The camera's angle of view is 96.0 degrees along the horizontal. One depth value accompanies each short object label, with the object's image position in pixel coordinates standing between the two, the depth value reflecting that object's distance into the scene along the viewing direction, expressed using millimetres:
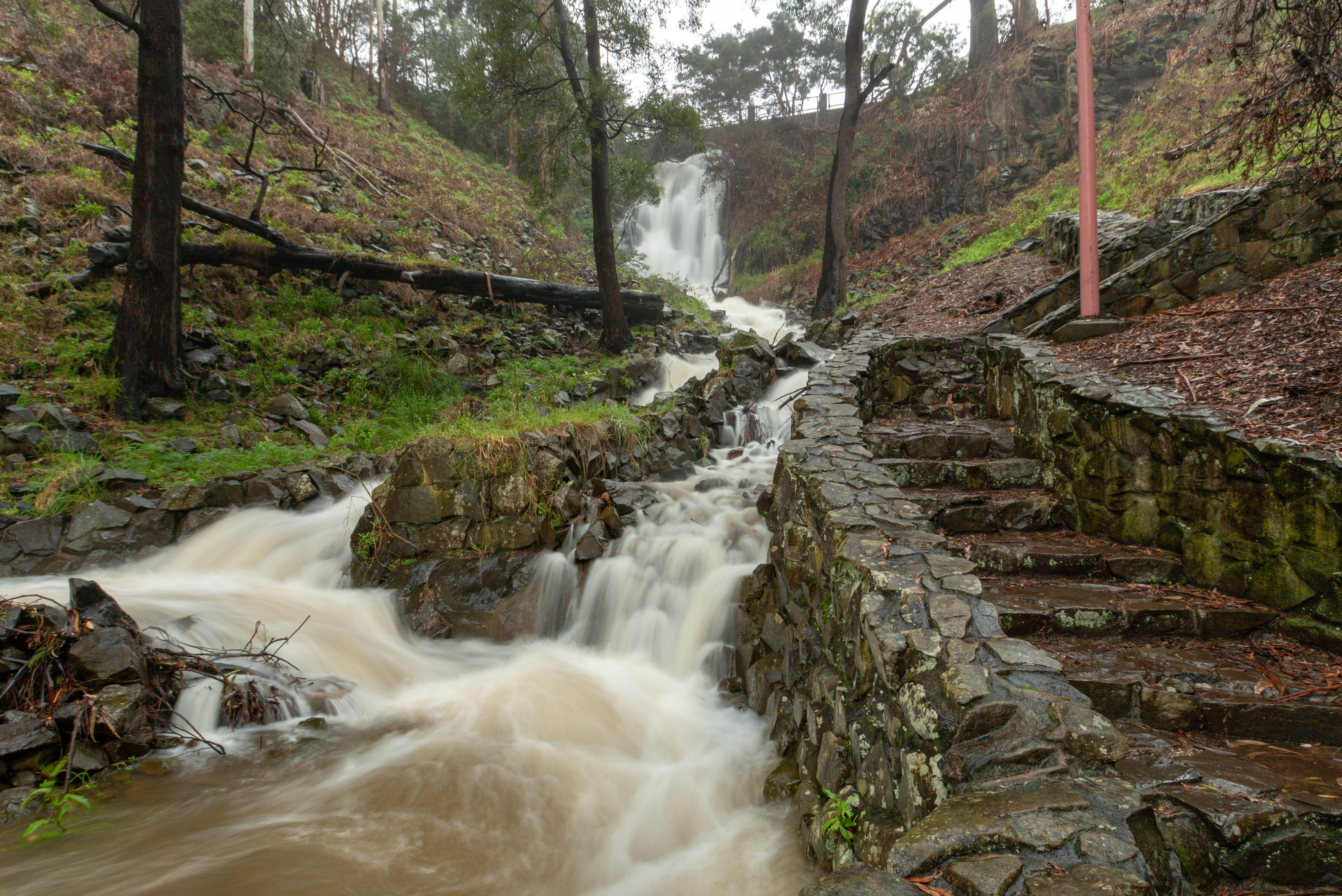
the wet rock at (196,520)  6098
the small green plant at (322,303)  10086
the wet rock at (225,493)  6285
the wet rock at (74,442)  6293
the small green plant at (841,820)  2553
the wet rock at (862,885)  1571
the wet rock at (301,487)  6570
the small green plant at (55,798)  3127
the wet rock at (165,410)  7285
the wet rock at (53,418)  6461
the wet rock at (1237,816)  1892
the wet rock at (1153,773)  2152
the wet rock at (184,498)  6059
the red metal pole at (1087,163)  5828
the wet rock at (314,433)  7645
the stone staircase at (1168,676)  1892
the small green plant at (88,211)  9359
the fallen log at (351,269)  8688
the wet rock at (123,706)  3631
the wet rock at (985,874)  1520
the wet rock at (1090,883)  1452
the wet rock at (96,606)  3963
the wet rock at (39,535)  5426
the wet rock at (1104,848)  1573
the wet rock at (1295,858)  1830
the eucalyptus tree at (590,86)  10375
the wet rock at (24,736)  3314
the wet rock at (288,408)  7945
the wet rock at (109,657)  3744
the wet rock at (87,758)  3428
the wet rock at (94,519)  5617
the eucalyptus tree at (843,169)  13297
